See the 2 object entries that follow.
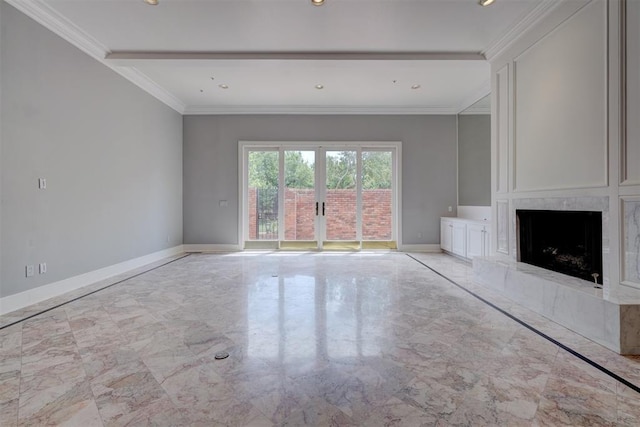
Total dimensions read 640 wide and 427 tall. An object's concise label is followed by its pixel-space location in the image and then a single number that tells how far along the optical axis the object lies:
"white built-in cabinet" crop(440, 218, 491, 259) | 5.03
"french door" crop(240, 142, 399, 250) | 6.97
